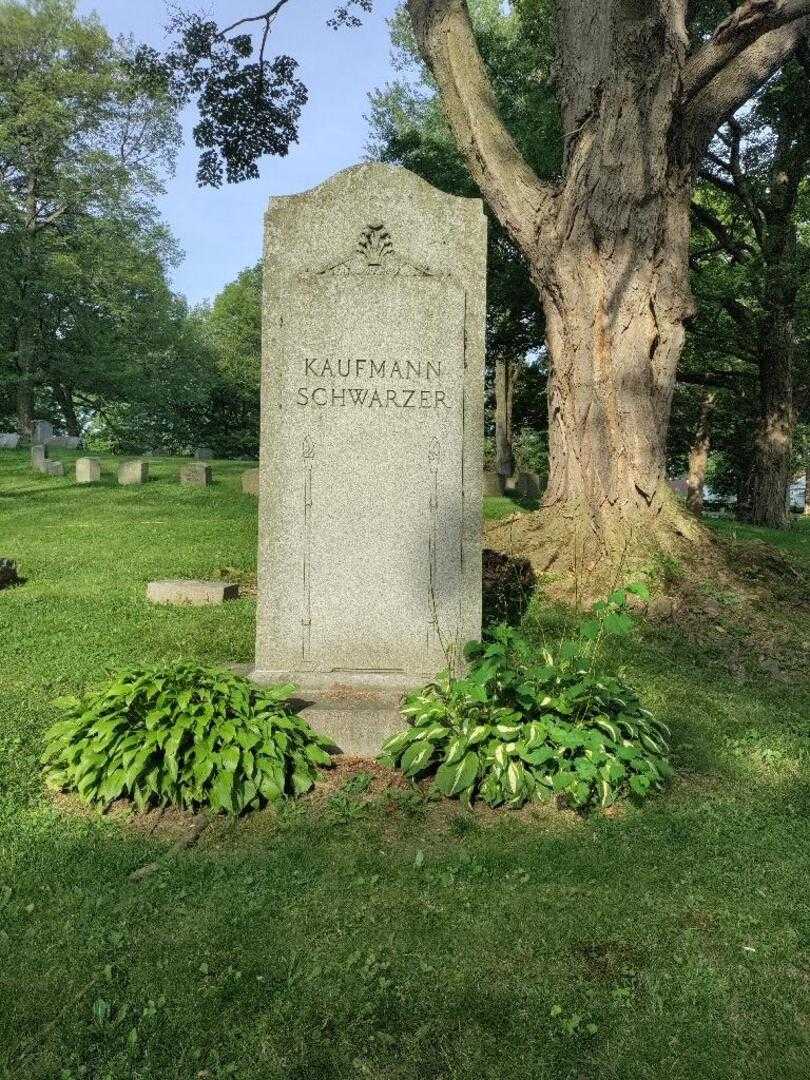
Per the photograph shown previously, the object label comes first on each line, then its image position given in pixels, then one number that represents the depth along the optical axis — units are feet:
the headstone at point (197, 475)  60.08
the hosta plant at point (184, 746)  13.44
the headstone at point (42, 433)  95.96
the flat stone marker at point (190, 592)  27.32
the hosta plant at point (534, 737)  13.85
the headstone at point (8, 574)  29.45
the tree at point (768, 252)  57.77
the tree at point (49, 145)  119.24
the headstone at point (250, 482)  55.88
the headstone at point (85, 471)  60.29
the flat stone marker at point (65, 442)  98.51
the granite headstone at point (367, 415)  17.16
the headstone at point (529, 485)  71.20
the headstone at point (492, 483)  65.10
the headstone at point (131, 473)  60.85
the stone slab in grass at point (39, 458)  66.74
